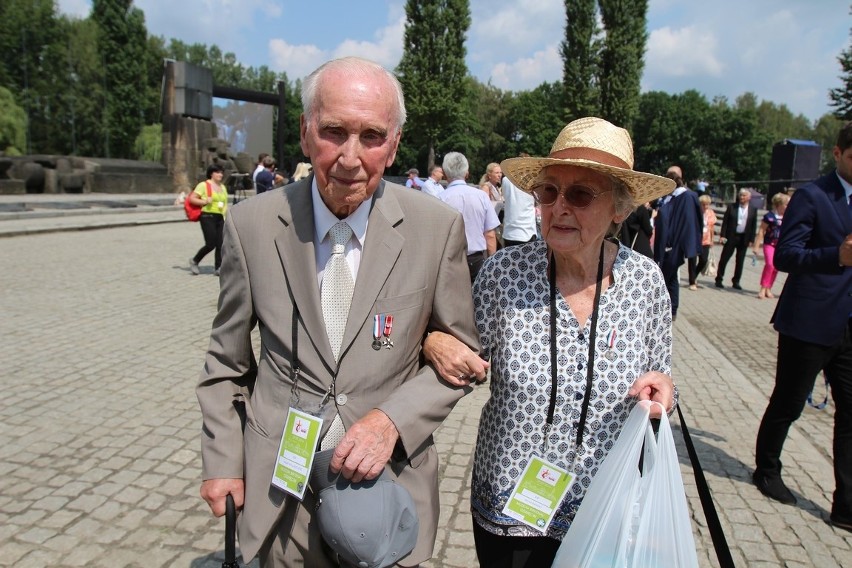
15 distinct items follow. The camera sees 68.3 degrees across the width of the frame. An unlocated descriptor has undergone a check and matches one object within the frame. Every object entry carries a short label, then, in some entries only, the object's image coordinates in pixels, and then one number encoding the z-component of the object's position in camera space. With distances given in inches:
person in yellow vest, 430.8
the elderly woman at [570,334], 74.9
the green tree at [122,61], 2212.1
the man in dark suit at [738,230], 512.4
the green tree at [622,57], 1843.0
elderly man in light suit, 68.1
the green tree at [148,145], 2244.1
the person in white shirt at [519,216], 318.3
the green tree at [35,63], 2021.4
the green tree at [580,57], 1856.5
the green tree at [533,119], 2768.2
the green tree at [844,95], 1291.8
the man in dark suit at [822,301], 138.0
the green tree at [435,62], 1792.6
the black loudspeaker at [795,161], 788.0
